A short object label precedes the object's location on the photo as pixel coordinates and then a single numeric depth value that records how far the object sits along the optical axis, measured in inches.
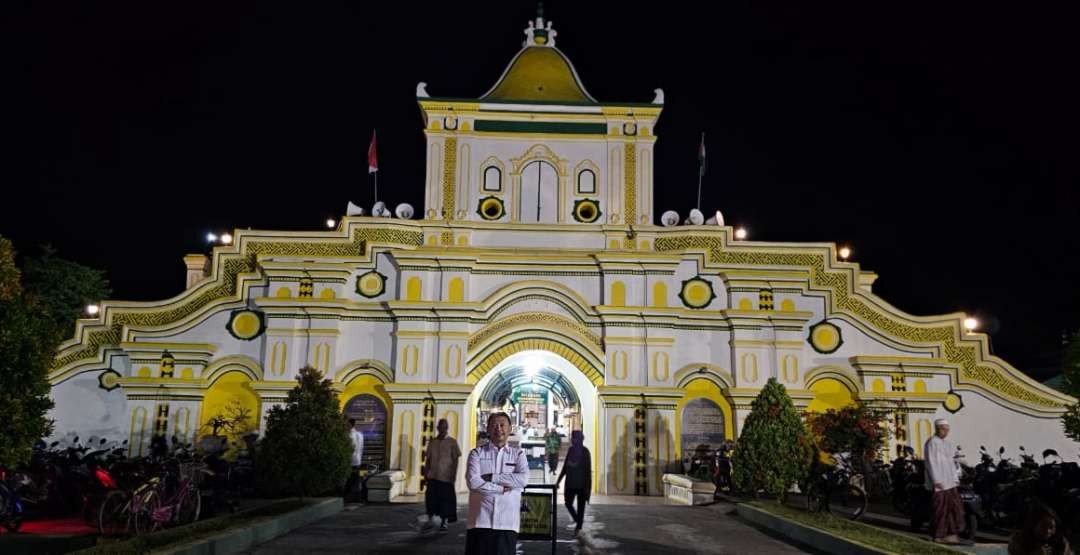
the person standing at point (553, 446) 1003.6
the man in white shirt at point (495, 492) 288.4
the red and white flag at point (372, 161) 969.5
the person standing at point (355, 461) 695.7
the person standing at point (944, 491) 447.2
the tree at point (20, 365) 430.9
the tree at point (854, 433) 634.8
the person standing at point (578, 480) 512.1
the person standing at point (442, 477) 514.0
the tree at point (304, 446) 591.5
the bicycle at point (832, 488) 588.4
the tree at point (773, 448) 609.3
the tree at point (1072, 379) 519.2
